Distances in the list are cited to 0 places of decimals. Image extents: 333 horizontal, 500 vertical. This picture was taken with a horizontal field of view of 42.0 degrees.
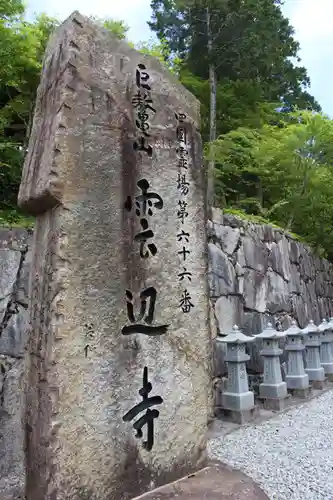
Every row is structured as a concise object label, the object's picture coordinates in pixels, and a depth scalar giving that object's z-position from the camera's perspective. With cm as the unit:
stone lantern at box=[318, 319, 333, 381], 752
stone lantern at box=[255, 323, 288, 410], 569
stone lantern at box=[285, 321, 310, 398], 625
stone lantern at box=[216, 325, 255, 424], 512
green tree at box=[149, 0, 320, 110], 1187
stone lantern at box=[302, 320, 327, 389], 693
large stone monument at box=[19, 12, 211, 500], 238
